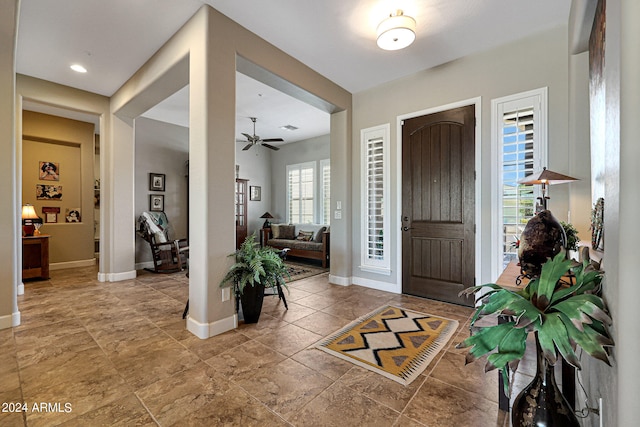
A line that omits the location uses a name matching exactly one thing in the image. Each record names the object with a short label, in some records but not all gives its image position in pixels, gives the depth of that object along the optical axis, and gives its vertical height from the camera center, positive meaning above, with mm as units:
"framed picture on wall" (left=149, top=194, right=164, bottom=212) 5918 +201
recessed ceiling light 3665 +1899
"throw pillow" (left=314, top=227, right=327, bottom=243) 6341 -556
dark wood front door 3381 +68
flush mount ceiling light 2539 +1646
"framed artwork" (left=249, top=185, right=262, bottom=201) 7984 +528
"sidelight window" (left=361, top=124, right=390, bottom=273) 4047 +169
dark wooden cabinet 7090 +77
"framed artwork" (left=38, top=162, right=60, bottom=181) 5375 +794
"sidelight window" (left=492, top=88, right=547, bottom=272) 2904 +559
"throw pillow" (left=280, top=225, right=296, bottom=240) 7119 -543
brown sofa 5952 -689
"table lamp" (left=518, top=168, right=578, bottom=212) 2162 +236
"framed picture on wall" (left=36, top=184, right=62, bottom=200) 5352 +396
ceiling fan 5723 +1470
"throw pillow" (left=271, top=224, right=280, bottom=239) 7258 -526
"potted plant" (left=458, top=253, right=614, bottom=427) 894 -404
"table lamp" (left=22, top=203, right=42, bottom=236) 4559 -139
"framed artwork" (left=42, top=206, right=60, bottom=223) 5406 -14
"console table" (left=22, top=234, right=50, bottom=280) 4438 -714
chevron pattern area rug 2070 -1147
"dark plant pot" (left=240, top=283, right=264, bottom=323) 2816 -903
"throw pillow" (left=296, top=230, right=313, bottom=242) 6624 -605
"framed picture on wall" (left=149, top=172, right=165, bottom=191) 5907 +642
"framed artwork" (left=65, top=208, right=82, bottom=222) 5645 -58
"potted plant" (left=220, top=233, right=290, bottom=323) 2650 -619
